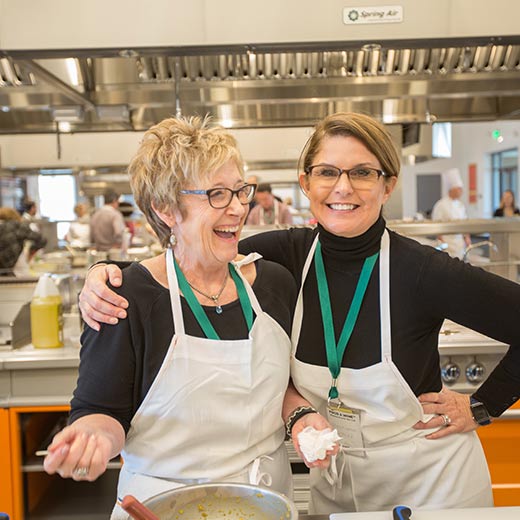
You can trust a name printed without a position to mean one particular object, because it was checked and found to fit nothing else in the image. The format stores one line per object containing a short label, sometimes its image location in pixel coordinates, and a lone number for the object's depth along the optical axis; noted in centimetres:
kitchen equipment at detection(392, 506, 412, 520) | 104
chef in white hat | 972
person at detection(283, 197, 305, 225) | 734
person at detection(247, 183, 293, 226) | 575
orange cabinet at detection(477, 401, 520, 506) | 236
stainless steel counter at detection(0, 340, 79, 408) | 240
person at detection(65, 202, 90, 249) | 865
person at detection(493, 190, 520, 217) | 1046
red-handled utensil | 90
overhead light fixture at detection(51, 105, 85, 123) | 369
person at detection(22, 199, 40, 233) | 1002
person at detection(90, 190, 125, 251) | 807
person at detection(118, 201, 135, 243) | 966
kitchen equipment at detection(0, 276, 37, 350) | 270
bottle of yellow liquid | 254
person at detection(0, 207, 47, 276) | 354
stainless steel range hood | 257
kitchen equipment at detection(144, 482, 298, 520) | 102
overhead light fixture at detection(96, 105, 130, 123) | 380
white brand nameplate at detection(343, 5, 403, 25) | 242
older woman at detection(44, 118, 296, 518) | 127
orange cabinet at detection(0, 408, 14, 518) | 237
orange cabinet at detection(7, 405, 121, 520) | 238
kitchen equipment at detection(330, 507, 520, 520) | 109
